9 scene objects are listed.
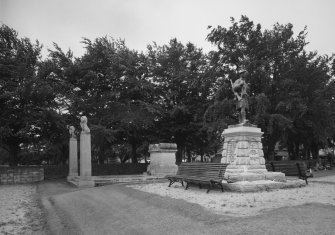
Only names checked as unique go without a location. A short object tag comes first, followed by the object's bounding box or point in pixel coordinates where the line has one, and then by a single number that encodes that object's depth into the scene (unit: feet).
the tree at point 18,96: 81.87
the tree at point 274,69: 90.84
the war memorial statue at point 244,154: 41.88
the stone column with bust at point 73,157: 76.95
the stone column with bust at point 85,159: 56.75
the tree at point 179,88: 104.01
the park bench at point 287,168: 49.53
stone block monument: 71.19
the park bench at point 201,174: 37.19
